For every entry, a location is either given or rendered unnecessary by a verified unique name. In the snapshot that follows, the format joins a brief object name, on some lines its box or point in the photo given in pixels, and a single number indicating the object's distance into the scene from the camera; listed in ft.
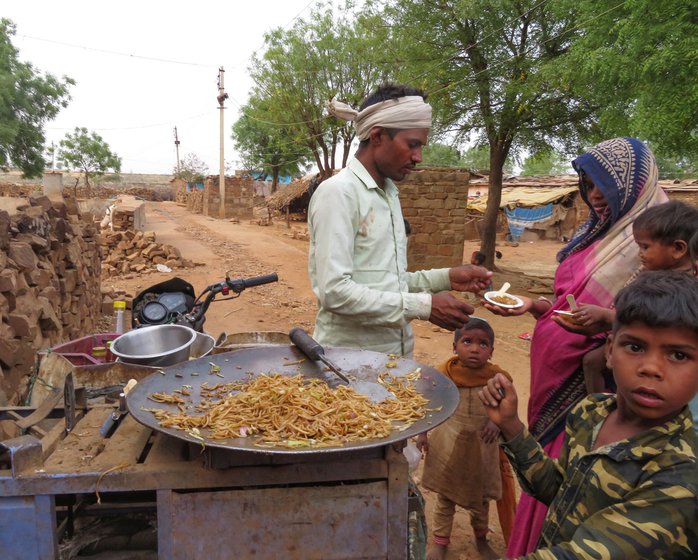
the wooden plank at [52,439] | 5.61
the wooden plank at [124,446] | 5.28
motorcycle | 12.94
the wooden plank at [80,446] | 5.24
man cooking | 7.06
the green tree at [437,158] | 111.18
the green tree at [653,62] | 17.28
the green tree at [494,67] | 33.78
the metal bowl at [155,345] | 8.92
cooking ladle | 6.19
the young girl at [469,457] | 9.69
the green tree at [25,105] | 63.21
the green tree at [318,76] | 65.51
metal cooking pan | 4.95
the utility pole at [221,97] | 99.14
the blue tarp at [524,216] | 73.20
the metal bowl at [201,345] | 11.15
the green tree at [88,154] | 123.85
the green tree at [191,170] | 145.88
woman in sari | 7.01
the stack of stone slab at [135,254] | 39.83
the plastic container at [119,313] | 13.35
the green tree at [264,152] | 111.55
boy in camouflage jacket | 3.92
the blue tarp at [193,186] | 132.22
